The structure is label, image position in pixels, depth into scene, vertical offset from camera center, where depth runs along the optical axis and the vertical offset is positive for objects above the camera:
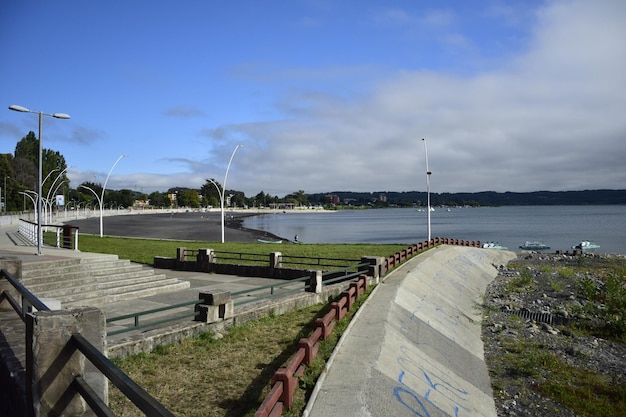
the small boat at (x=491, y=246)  54.39 -4.93
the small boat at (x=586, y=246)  59.10 -5.41
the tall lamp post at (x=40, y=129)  19.86 +3.37
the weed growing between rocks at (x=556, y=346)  10.95 -4.75
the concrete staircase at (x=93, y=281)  13.95 -2.62
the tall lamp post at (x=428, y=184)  41.22 +1.95
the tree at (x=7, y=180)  100.62 +5.72
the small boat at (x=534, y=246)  61.75 -5.61
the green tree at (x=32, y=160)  117.75 +12.59
